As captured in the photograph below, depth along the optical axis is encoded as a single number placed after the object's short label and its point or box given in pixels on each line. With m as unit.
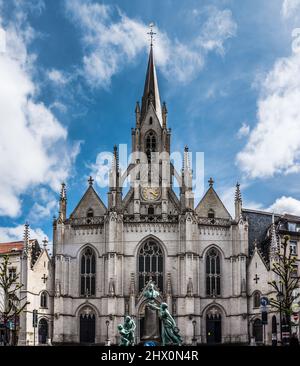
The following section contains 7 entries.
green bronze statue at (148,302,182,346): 36.97
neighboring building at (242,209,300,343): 61.28
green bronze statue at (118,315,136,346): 38.44
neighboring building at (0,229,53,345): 62.36
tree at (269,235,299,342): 43.64
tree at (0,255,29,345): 47.78
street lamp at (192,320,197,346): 62.00
